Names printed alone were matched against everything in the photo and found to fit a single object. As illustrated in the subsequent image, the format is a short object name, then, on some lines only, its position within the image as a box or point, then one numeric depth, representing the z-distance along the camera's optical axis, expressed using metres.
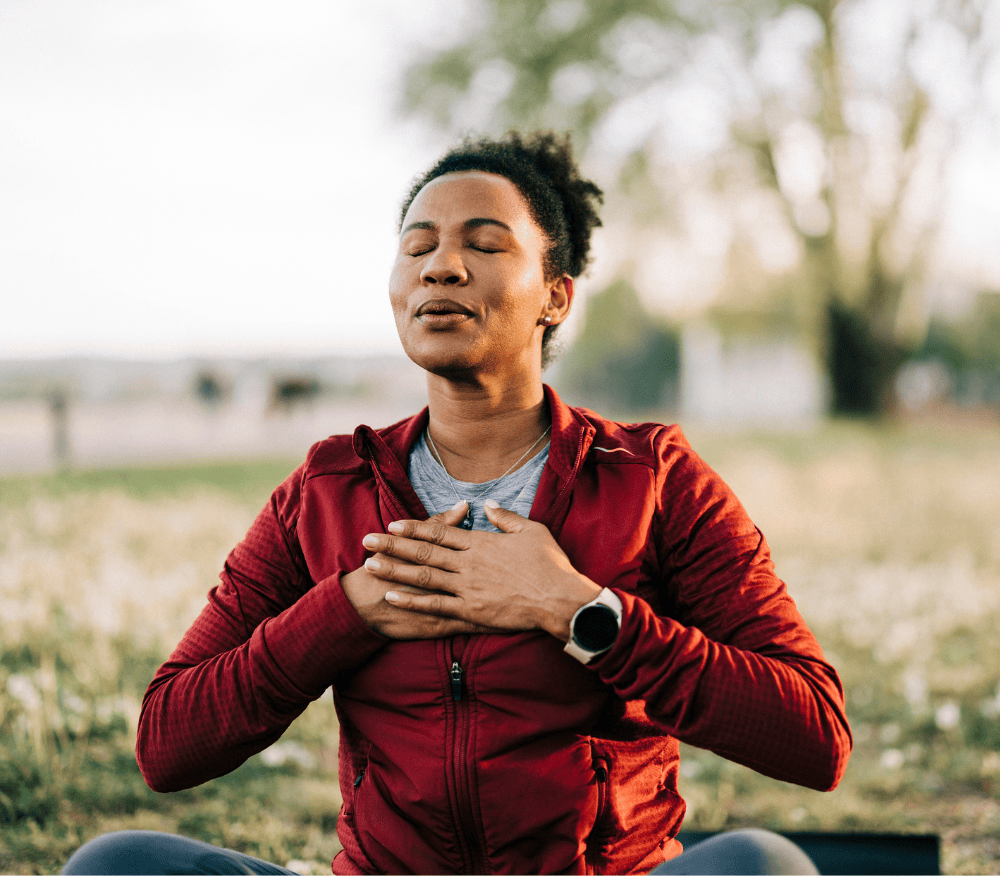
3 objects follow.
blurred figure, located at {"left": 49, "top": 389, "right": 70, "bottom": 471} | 13.41
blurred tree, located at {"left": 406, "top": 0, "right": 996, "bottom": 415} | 13.98
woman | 1.71
